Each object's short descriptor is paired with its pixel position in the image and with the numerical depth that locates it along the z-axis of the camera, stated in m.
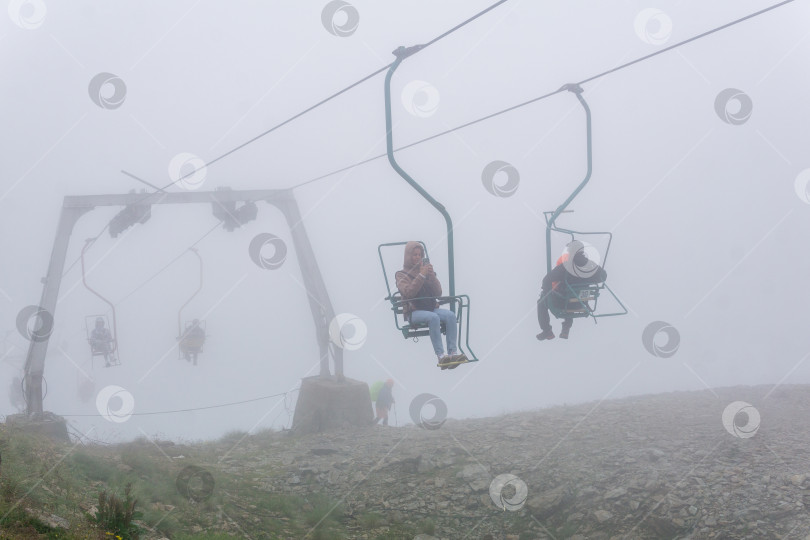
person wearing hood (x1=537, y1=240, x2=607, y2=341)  10.01
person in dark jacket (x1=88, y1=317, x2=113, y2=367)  23.61
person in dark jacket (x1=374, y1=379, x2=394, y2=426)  20.80
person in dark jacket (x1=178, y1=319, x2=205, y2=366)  24.16
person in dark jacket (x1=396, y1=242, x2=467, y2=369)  8.88
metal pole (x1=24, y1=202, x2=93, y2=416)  17.33
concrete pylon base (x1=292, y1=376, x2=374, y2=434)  18.52
